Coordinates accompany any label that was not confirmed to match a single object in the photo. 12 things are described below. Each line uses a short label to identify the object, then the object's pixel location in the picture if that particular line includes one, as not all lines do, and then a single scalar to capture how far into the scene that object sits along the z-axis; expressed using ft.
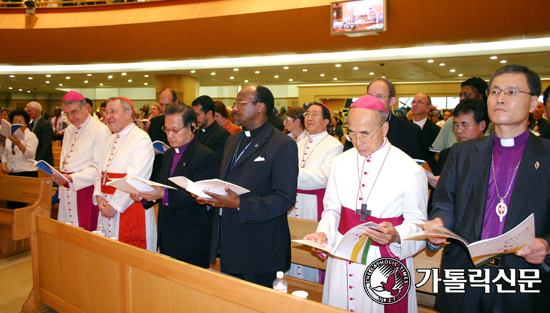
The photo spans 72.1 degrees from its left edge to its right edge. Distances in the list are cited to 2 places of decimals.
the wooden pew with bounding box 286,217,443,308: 9.46
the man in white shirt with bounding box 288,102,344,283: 11.14
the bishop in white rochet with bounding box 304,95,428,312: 6.29
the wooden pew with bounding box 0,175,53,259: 11.35
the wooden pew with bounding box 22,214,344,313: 5.53
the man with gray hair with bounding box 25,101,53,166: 17.53
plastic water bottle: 5.83
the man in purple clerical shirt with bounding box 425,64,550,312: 5.00
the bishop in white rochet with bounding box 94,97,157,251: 10.45
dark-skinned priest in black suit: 7.41
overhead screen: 27.91
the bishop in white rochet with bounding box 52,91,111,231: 12.44
